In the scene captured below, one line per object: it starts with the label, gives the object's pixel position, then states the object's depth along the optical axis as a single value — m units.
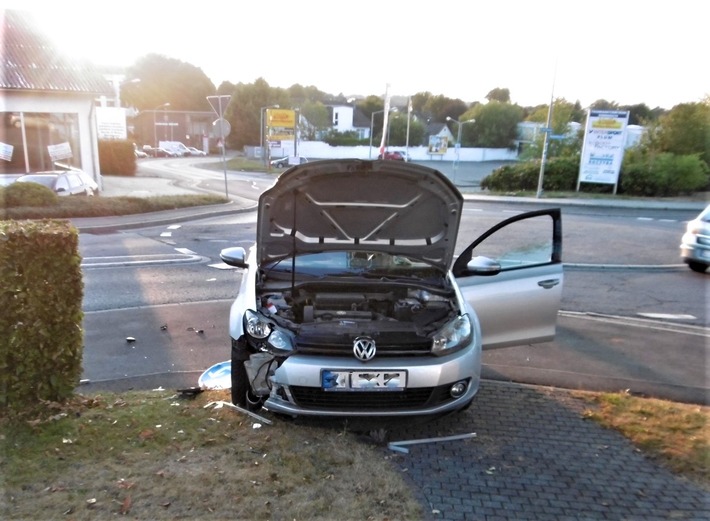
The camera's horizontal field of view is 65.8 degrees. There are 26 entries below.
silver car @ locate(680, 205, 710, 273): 9.81
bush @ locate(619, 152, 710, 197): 26.12
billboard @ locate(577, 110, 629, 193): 24.91
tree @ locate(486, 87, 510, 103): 104.56
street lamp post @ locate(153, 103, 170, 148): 75.81
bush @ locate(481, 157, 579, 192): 28.02
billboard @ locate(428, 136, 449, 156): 47.78
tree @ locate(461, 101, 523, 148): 74.69
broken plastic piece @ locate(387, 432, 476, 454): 3.70
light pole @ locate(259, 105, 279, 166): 55.53
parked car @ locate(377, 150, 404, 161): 46.08
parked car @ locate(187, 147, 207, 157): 67.56
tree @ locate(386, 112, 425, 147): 71.25
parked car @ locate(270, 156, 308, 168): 47.03
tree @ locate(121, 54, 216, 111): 85.31
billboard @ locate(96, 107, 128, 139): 39.25
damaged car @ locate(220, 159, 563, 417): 3.66
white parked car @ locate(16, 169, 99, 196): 17.34
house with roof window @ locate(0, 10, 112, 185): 20.05
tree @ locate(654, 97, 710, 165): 28.73
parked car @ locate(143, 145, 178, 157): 62.97
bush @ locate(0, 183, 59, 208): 15.33
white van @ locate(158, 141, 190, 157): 65.44
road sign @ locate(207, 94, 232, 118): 17.44
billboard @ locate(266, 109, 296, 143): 47.41
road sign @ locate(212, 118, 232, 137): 18.64
